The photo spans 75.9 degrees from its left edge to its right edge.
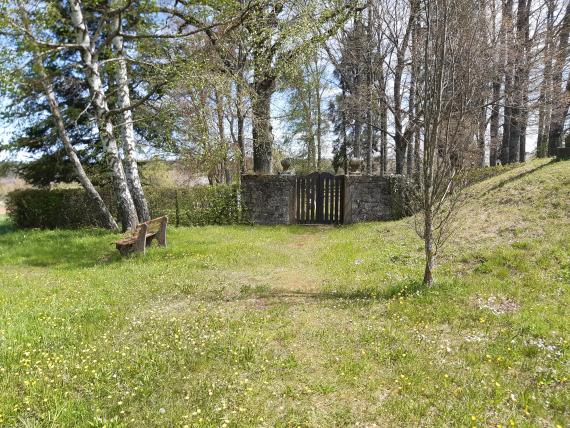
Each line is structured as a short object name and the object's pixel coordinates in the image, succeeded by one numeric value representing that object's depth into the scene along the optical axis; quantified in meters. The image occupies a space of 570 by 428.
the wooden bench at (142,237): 8.77
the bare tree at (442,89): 5.31
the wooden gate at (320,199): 14.53
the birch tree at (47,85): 8.79
